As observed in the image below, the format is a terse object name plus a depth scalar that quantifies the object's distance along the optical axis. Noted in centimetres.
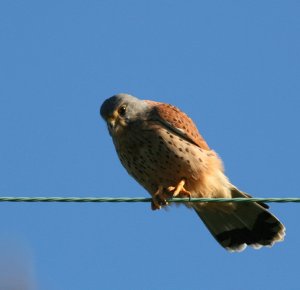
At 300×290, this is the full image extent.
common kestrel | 1107
